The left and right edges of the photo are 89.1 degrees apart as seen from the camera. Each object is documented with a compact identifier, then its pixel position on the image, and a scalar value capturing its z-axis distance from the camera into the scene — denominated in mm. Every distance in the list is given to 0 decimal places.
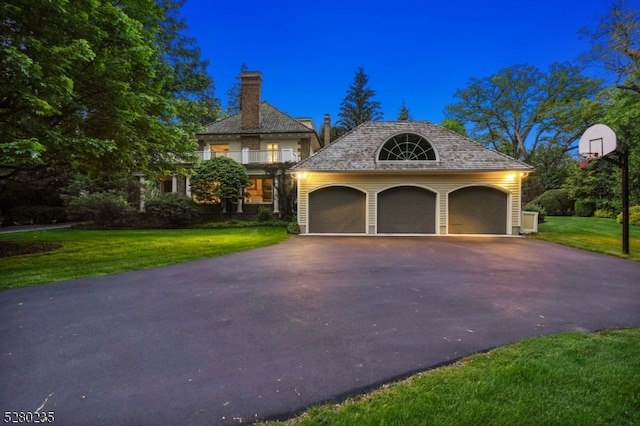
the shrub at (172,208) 18375
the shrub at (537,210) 18612
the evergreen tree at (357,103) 43031
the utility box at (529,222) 15234
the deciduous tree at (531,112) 29438
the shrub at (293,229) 15406
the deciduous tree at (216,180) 18469
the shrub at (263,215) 19500
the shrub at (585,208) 23792
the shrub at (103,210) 17609
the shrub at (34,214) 20516
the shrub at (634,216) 17641
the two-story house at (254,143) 21109
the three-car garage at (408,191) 15281
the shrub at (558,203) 26006
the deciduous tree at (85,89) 6586
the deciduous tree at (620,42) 12000
